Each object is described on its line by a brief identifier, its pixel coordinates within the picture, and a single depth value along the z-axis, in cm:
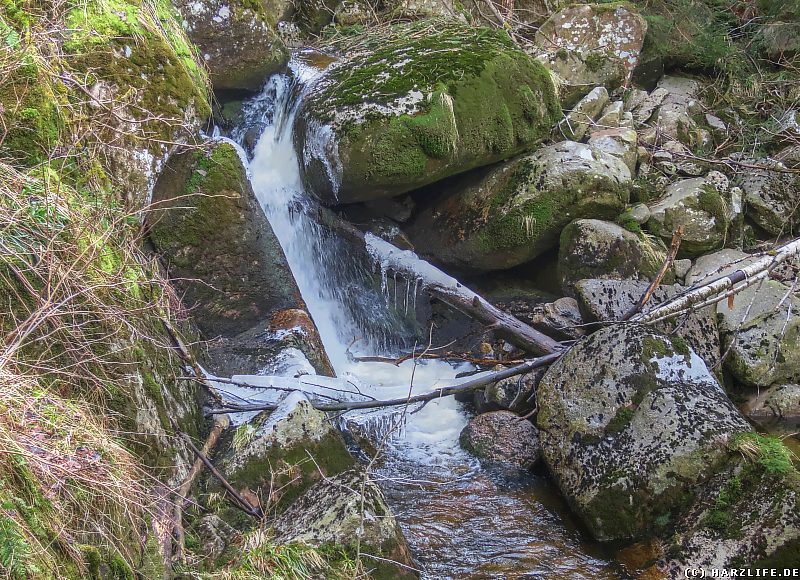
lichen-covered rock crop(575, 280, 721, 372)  503
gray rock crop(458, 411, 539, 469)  460
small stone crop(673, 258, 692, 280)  649
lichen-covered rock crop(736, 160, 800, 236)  698
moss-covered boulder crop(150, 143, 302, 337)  486
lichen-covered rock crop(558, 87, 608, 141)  727
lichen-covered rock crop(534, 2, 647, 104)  831
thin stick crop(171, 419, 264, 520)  331
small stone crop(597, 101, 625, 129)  759
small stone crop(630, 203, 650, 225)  648
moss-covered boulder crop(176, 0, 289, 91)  604
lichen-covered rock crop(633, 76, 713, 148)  795
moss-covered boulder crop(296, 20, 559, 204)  563
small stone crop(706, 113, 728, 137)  823
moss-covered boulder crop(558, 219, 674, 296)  592
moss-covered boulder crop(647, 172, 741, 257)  656
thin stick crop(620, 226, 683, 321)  445
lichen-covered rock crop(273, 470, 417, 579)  298
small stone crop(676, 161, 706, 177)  732
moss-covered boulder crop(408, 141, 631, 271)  628
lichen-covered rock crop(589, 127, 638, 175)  702
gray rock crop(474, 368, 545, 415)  498
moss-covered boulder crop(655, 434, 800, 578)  317
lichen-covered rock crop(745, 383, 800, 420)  529
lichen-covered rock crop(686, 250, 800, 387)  543
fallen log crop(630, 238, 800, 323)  409
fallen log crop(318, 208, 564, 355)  530
